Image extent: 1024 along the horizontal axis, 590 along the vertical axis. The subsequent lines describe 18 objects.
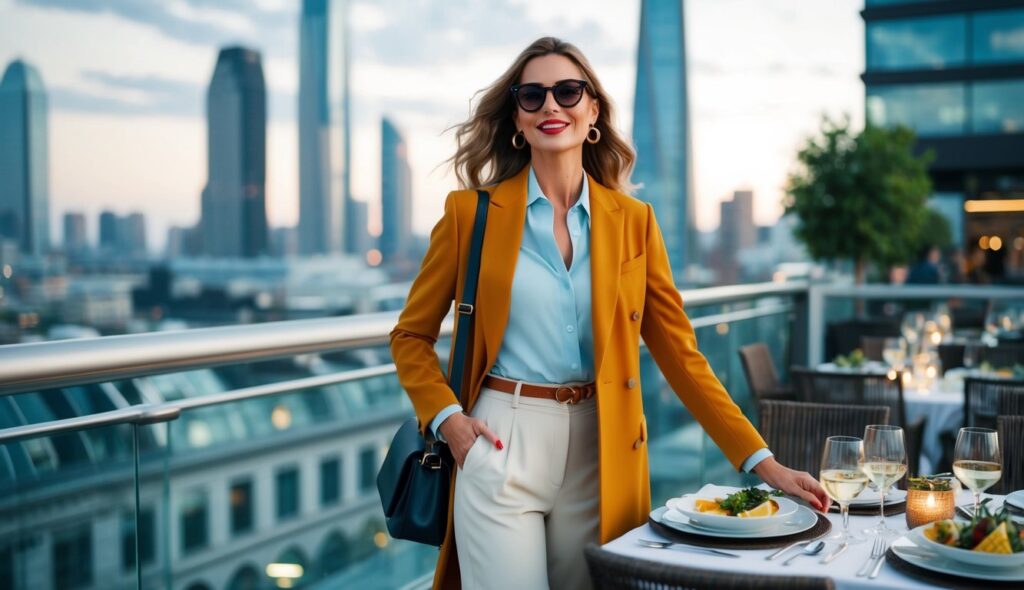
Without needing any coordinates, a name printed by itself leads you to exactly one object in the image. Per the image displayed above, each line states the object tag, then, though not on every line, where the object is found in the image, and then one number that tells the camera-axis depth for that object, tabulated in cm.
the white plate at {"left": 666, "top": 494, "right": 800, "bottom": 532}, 192
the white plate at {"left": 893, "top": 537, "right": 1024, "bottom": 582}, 167
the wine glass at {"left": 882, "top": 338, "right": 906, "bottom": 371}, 538
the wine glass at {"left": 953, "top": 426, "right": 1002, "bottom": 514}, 209
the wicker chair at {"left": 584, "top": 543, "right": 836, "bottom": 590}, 129
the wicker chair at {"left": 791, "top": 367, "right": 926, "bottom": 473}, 446
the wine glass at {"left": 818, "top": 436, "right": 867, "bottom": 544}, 193
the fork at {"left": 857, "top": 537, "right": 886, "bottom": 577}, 176
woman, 193
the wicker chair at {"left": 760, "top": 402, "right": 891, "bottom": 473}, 323
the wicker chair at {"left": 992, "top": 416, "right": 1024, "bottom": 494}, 289
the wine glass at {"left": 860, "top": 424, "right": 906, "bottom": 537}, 200
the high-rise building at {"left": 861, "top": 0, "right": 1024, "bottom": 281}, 2736
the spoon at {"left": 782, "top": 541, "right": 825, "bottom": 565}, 186
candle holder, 205
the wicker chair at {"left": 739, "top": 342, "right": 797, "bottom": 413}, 520
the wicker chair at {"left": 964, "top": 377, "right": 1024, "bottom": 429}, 388
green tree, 1365
